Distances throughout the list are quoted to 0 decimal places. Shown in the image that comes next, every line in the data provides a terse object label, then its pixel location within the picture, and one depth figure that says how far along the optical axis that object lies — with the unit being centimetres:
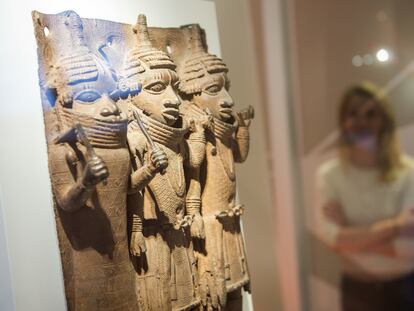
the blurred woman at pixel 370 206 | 224
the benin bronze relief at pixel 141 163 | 168
